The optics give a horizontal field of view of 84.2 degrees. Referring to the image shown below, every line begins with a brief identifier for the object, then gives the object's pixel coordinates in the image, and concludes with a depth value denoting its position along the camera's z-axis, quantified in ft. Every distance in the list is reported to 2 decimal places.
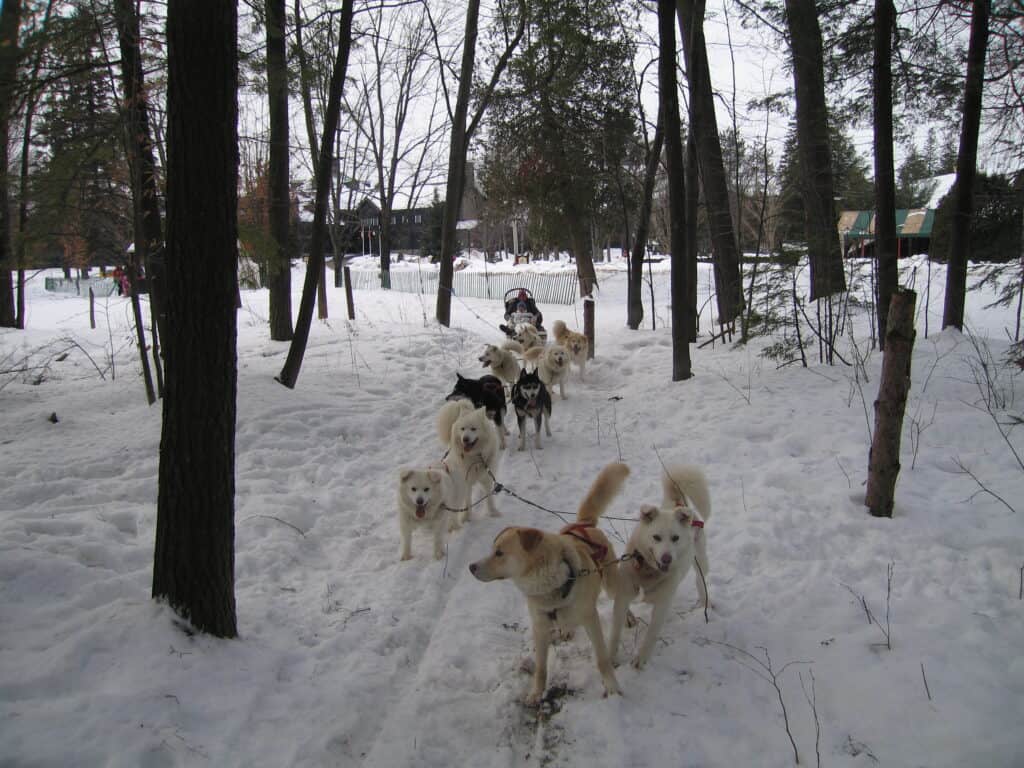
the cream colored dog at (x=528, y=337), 37.86
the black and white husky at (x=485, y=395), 23.18
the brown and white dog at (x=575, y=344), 33.14
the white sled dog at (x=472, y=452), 16.96
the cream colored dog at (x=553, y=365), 29.60
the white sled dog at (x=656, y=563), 10.43
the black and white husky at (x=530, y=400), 23.26
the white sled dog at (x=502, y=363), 29.86
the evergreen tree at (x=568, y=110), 48.08
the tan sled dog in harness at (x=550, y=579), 9.63
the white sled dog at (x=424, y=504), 14.73
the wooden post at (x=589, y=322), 39.06
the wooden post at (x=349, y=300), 58.23
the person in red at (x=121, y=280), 24.51
